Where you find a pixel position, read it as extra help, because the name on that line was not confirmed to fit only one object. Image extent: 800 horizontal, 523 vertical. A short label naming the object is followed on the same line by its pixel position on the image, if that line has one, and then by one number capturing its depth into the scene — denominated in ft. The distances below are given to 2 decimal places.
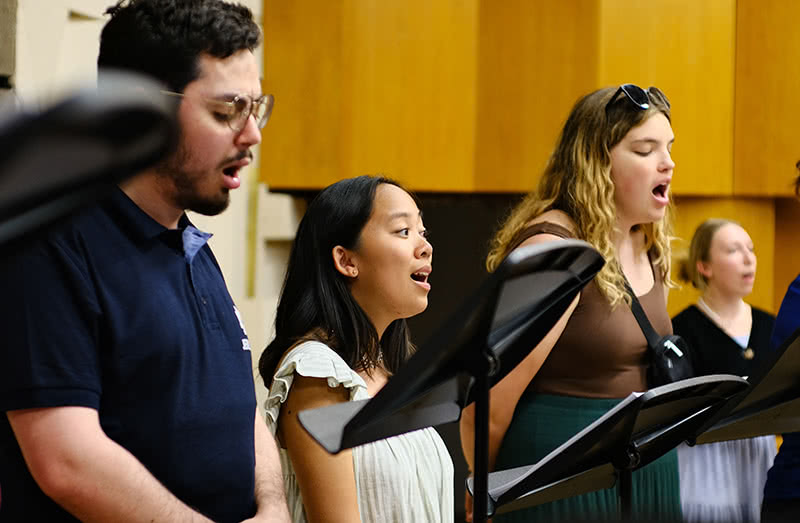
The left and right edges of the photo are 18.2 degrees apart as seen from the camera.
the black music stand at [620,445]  11.35
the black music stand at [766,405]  11.83
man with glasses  10.61
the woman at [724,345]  15.90
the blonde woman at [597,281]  13.05
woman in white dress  11.75
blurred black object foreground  3.67
